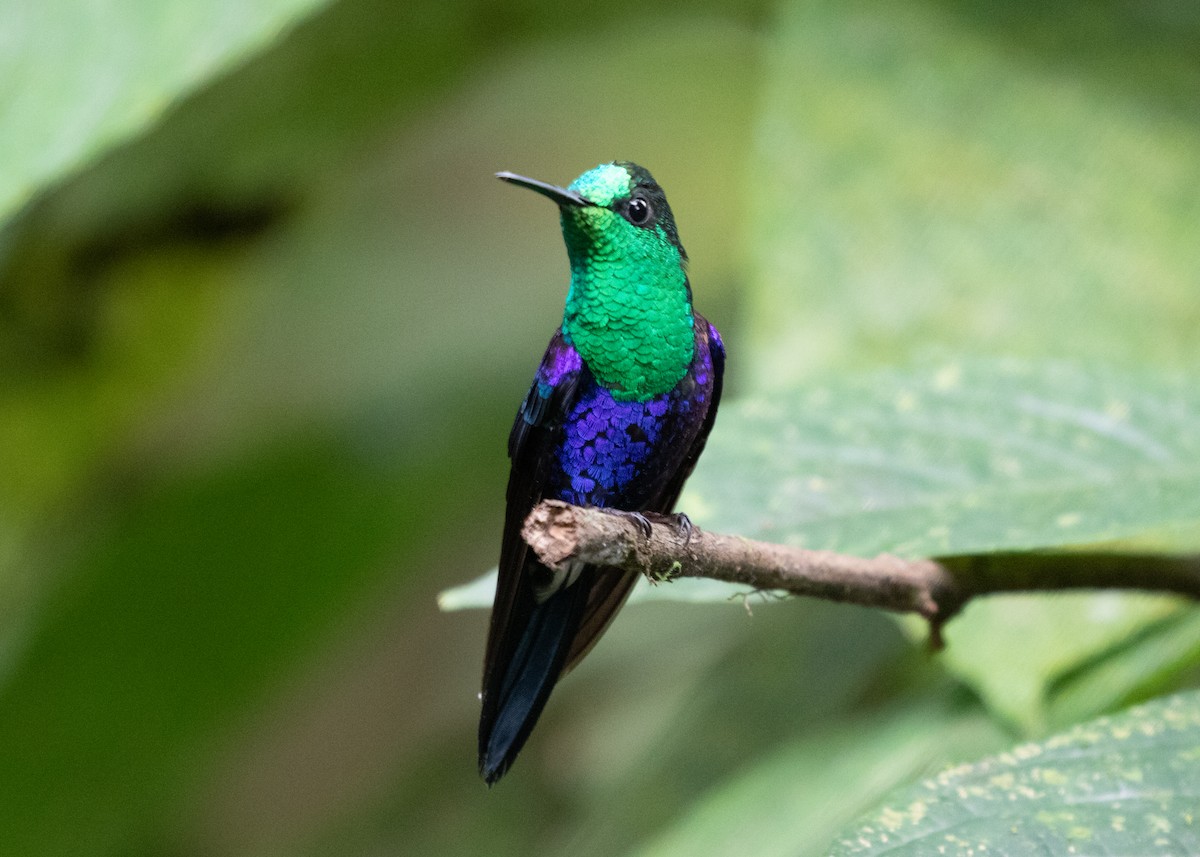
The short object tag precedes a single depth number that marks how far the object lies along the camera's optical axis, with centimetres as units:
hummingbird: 223
